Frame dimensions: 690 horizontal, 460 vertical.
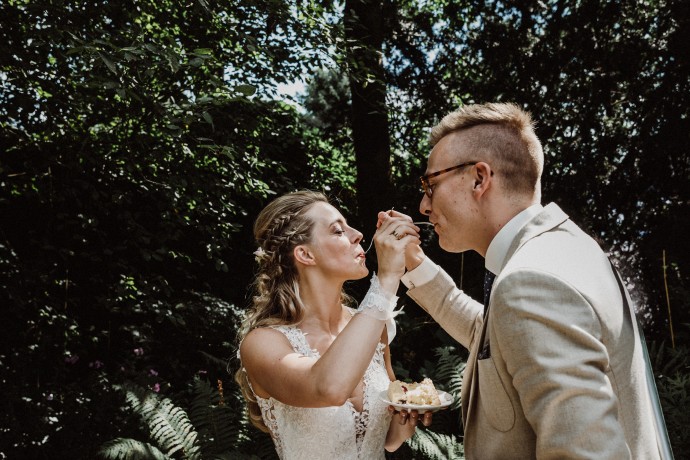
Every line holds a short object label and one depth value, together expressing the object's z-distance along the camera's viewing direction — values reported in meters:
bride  2.26
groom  1.39
